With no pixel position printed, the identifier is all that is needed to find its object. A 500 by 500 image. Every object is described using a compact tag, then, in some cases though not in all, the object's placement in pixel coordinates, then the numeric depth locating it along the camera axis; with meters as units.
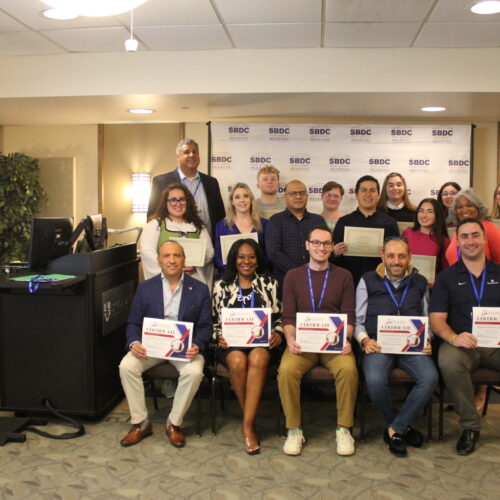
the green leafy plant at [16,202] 6.48
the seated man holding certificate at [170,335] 3.49
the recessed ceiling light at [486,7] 3.65
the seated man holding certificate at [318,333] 3.40
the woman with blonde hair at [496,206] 4.35
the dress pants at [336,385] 3.39
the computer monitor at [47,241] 3.70
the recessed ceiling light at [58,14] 3.83
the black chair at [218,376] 3.58
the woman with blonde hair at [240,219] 4.22
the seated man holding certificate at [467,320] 3.39
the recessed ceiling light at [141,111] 5.68
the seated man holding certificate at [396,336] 3.38
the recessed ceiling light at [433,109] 5.41
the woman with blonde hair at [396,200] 4.71
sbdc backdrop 5.98
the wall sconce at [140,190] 6.80
